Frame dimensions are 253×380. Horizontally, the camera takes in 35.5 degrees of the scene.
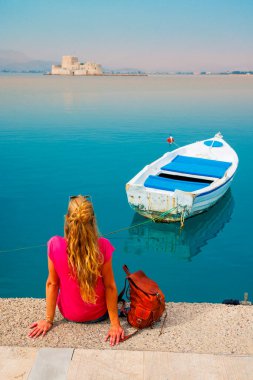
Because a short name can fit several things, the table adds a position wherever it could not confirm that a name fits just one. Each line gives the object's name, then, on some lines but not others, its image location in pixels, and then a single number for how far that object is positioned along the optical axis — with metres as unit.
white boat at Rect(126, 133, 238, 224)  12.23
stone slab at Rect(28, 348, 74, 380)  4.11
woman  4.10
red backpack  4.89
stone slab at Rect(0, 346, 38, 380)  4.15
